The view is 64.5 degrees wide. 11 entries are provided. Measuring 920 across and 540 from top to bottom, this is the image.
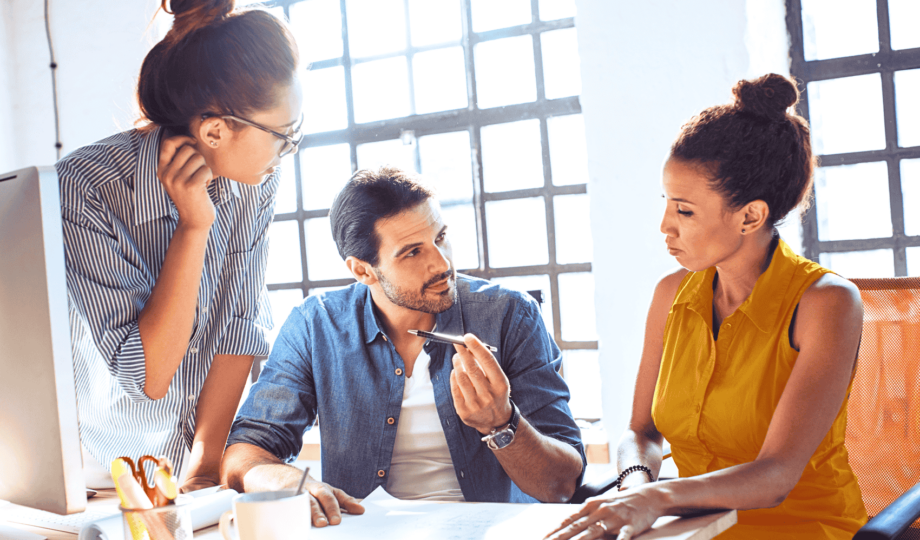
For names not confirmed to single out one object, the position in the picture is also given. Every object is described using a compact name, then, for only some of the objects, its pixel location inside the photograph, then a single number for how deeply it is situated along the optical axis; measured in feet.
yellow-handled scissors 2.87
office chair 5.04
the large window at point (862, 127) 8.16
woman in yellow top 4.22
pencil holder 2.78
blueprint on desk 3.20
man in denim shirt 5.48
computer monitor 2.84
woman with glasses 4.25
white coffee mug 2.93
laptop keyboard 3.72
